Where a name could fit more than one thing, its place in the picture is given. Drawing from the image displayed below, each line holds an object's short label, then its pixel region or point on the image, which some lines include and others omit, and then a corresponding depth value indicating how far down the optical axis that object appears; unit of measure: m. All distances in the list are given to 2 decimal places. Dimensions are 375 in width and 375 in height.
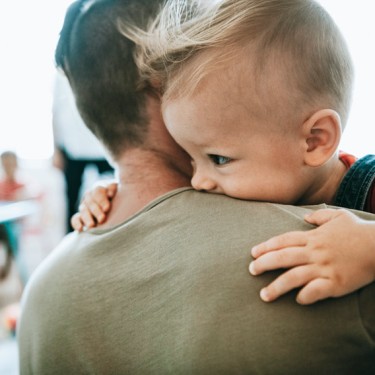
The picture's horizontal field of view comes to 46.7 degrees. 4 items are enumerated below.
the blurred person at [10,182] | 3.73
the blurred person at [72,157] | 3.41
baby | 0.77
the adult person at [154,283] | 0.62
